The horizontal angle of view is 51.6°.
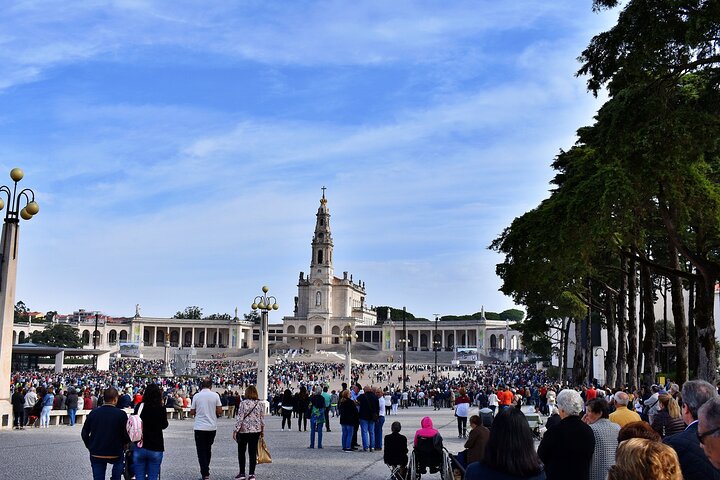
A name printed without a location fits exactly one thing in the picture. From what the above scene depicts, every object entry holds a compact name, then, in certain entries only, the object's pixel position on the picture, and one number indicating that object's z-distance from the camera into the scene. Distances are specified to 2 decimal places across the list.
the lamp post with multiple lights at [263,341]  27.64
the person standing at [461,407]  19.08
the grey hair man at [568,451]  5.98
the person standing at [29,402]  21.12
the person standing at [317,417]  16.39
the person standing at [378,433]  16.28
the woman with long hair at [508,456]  4.21
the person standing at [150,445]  8.59
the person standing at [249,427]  10.53
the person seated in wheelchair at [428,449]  10.41
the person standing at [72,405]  22.67
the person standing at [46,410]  21.41
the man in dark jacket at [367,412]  15.44
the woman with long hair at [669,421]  7.77
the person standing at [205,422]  9.98
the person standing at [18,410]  20.31
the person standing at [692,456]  4.24
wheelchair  10.41
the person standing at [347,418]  15.69
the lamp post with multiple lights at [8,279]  16.77
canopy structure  69.84
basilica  135.38
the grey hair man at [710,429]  3.79
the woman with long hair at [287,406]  23.16
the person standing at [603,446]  6.47
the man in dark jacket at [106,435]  7.99
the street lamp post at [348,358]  41.35
